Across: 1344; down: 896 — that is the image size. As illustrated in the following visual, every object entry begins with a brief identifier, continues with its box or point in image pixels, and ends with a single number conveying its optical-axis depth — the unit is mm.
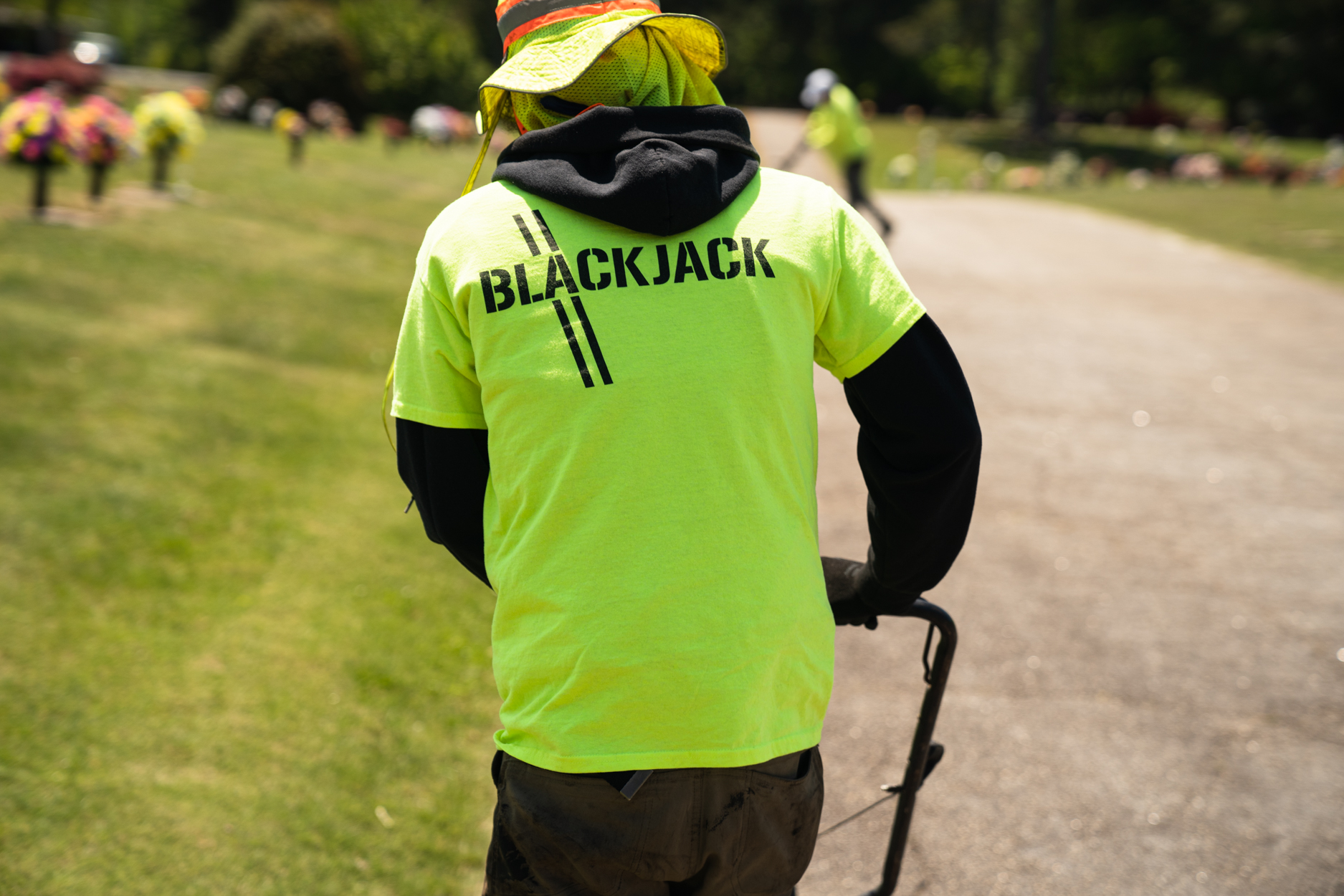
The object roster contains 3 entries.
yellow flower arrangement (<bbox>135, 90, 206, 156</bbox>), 14352
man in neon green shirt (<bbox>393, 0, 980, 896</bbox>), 1530
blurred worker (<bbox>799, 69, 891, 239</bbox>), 14523
